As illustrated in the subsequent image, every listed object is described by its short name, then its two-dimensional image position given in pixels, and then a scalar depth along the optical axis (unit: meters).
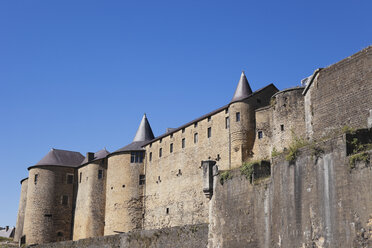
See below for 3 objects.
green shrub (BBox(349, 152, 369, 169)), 16.02
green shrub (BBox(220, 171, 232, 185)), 23.34
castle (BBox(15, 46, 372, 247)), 24.75
